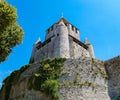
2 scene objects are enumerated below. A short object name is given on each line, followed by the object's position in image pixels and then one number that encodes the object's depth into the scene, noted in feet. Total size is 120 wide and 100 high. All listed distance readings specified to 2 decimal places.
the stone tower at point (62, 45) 39.10
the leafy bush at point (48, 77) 22.53
